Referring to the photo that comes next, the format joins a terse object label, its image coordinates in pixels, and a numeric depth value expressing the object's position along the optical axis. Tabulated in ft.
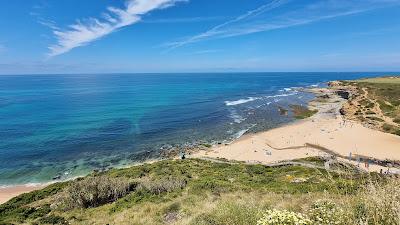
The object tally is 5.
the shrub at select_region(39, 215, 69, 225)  51.65
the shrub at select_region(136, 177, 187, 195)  67.72
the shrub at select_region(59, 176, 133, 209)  63.82
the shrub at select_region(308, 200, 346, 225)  16.31
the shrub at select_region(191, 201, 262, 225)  24.51
